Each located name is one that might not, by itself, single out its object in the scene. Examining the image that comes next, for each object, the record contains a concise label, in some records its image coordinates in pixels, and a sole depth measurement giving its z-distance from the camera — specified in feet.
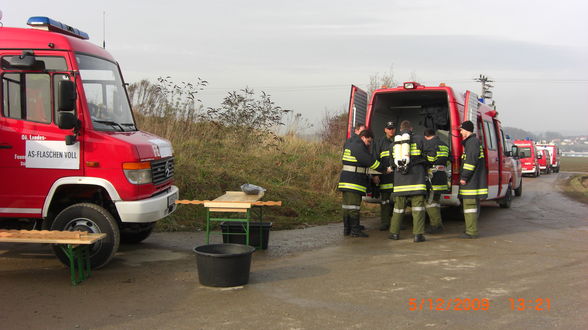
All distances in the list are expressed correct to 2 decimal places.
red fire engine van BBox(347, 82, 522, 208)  29.43
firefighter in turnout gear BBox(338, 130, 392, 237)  27.43
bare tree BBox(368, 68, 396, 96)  65.23
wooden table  22.35
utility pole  170.64
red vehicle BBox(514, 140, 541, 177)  87.30
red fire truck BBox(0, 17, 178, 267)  19.70
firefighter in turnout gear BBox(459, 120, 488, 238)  27.76
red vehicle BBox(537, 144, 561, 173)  112.37
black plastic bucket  17.98
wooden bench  17.97
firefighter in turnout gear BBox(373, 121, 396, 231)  29.15
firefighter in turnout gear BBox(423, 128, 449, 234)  27.84
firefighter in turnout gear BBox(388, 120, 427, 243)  27.02
